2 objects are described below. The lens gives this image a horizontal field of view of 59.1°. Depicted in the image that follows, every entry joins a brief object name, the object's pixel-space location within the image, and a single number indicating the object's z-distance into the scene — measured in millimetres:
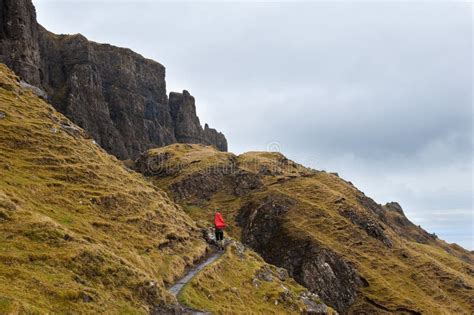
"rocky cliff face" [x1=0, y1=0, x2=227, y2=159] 177500
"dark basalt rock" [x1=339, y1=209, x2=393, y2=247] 114562
